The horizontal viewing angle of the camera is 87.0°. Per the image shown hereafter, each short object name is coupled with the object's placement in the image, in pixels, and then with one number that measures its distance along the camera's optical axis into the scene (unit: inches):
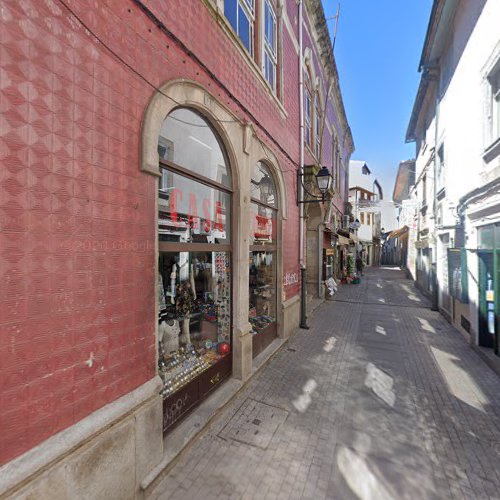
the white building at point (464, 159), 214.4
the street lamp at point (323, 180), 282.4
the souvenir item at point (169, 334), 138.6
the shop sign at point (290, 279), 268.2
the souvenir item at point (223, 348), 174.4
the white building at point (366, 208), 1245.7
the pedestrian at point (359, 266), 848.8
